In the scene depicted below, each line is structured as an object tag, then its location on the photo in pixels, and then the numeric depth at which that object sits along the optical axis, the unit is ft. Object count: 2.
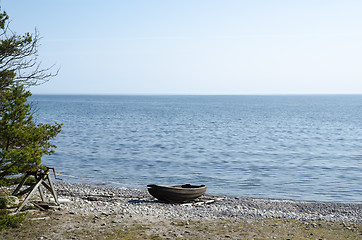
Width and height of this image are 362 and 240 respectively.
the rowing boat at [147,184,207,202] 70.69
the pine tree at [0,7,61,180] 43.68
